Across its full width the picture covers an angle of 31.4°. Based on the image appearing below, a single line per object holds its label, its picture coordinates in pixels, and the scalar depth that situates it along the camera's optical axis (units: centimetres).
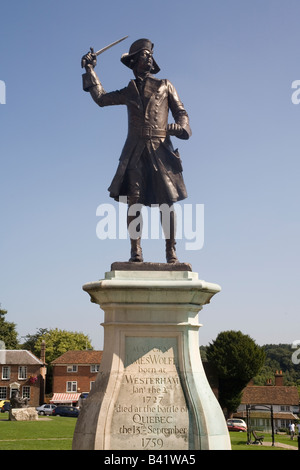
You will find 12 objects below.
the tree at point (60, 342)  8150
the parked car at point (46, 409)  4709
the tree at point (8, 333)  7338
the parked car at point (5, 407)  5203
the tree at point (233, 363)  5546
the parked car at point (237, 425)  4250
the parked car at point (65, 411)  4500
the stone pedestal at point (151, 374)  705
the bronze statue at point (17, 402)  3991
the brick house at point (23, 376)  6125
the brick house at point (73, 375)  6269
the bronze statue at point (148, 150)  852
